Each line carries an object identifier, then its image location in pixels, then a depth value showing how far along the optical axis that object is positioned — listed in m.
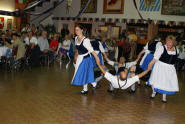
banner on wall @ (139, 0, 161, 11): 11.62
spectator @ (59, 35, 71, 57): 9.53
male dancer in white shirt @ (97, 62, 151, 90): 4.61
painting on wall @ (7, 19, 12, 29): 14.78
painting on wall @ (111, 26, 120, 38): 13.51
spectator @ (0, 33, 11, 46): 7.29
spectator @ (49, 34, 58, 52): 9.00
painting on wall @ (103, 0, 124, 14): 13.05
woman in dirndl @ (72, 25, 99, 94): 4.66
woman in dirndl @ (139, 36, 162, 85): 5.89
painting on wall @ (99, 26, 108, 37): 13.74
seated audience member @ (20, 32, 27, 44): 8.58
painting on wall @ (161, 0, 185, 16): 11.00
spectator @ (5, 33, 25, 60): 6.99
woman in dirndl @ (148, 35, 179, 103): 4.64
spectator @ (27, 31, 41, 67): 7.88
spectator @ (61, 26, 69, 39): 14.97
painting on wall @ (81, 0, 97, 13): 14.39
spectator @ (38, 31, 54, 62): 8.41
